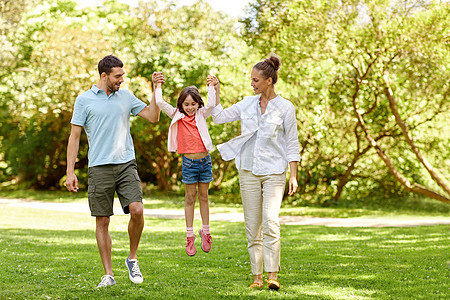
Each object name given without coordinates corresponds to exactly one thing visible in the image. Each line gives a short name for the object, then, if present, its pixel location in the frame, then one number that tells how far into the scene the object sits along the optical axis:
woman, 5.46
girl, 5.89
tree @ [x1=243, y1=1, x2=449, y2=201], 14.26
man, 5.38
